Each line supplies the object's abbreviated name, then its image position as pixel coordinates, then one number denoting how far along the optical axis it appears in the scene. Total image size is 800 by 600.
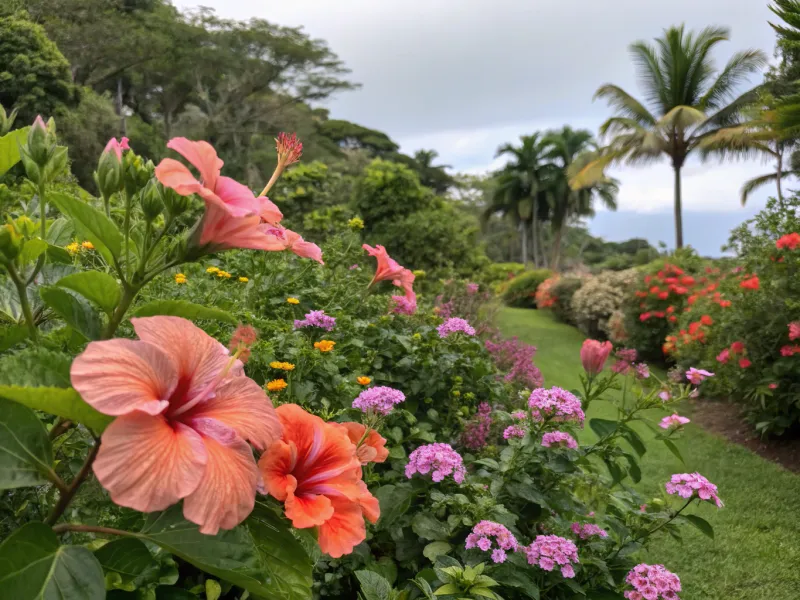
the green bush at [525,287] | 19.20
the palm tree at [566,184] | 36.84
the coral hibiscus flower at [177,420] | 0.53
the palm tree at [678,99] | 22.17
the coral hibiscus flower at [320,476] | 0.69
